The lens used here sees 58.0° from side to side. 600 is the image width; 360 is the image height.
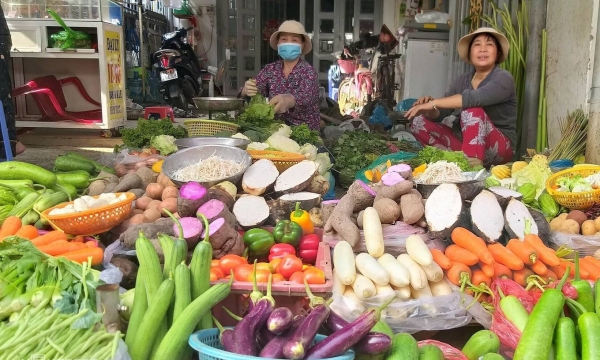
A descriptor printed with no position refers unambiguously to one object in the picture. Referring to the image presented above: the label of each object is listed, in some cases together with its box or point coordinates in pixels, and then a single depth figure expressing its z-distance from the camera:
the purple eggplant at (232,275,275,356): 1.73
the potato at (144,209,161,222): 3.19
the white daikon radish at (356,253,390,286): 2.53
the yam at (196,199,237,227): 2.96
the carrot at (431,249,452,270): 2.74
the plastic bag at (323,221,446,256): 3.03
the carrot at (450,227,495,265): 2.69
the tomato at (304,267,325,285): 2.47
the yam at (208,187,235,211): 3.21
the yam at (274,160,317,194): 3.66
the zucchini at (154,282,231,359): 1.84
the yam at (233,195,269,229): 3.21
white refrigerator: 9.34
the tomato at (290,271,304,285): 2.47
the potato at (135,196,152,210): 3.36
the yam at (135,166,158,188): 3.85
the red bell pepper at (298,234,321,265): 3.01
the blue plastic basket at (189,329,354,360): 1.68
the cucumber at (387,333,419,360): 1.87
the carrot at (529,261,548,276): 2.69
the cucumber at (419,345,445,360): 1.92
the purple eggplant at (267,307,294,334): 1.75
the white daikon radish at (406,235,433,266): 2.66
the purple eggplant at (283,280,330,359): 1.67
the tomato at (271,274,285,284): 2.51
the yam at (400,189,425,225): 3.07
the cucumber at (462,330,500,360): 2.05
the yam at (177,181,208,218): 3.03
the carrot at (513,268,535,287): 2.71
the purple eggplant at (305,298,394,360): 1.71
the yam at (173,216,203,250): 2.77
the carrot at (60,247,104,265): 2.52
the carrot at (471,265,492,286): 2.67
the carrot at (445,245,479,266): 2.71
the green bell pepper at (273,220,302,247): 2.99
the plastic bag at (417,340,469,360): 2.03
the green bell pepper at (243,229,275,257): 2.94
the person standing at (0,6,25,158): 4.86
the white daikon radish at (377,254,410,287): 2.54
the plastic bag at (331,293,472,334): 2.49
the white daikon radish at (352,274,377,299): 2.46
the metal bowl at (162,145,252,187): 3.71
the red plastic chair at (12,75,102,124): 6.68
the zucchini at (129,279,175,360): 1.87
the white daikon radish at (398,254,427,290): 2.56
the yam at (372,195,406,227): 3.10
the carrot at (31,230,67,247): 2.66
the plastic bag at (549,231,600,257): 3.15
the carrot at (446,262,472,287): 2.67
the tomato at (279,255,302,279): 2.61
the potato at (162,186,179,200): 3.43
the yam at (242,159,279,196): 3.57
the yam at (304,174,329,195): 3.88
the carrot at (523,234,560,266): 2.71
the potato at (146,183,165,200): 3.50
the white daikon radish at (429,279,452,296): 2.65
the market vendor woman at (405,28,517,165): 5.02
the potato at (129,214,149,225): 3.10
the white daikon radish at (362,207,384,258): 2.81
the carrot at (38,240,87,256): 2.54
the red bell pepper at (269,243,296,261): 2.86
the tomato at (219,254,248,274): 2.64
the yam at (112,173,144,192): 3.59
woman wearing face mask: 5.57
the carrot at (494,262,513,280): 2.68
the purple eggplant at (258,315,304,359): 1.70
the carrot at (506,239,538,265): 2.69
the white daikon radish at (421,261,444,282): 2.64
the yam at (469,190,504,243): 2.95
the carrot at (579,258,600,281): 2.73
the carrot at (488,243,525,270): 2.67
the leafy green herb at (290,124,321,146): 5.23
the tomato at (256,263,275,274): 2.59
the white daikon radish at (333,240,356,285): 2.54
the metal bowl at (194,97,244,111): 5.19
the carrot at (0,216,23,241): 2.78
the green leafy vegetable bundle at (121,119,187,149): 5.17
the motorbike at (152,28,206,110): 11.05
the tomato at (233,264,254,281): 2.52
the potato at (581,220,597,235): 3.27
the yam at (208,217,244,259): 2.80
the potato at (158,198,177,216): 3.31
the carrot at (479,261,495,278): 2.66
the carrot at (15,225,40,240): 2.75
